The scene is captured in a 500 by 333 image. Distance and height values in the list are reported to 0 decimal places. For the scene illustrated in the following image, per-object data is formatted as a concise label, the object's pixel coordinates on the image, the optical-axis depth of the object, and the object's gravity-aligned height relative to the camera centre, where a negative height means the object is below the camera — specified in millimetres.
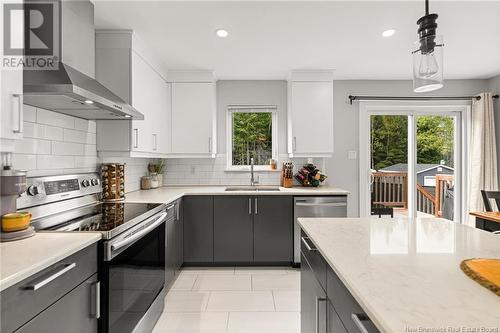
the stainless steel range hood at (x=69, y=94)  1511 +423
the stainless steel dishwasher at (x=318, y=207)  3283 -440
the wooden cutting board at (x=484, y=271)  815 -320
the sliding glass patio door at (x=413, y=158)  4121 +141
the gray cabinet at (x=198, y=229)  3293 -687
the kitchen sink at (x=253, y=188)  3647 -258
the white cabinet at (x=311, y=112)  3668 +712
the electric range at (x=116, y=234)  1510 -396
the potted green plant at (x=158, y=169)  3750 -5
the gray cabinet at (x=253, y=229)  3303 -691
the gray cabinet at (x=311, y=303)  1288 -683
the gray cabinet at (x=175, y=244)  2699 -768
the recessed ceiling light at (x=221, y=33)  2567 +1215
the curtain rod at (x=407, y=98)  4051 +976
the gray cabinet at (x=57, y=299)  953 -495
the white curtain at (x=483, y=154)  3908 +183
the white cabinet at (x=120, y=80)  2549 +789
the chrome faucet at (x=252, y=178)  3920 -131
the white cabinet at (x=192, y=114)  3635 +685
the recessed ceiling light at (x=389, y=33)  2562 +1208
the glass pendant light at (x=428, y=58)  1341 +541
